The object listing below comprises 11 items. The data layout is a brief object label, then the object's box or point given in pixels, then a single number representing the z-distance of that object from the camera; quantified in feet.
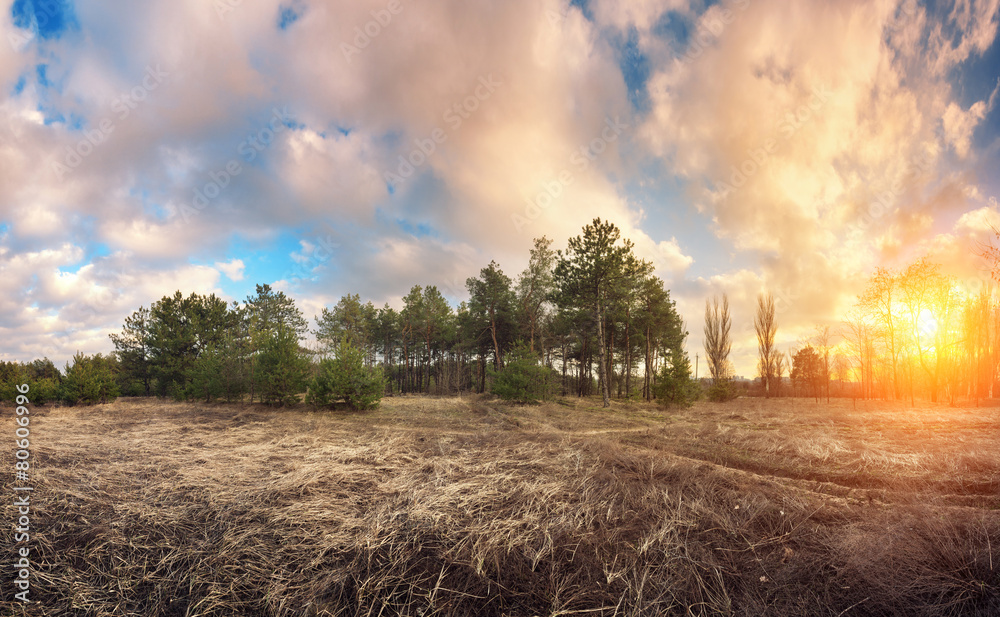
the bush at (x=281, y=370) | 66.59
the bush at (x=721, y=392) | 98.89
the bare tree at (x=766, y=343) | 127.75
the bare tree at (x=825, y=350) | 122.11
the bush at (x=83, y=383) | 70.62
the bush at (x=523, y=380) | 69.00
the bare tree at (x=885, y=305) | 75.41
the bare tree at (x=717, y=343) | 127.95
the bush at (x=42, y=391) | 69.15
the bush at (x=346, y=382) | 59.98
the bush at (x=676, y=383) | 67.31
